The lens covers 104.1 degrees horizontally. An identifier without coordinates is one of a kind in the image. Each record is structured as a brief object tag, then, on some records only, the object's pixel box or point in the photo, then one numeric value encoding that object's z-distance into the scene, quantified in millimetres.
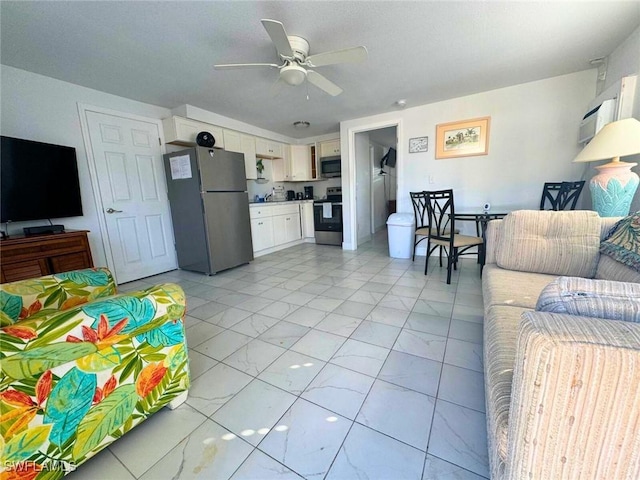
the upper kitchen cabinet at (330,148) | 4961
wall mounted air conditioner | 2268
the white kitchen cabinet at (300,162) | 5293
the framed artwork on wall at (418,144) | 3633
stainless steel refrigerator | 3123
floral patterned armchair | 739
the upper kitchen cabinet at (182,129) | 3275
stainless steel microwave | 4957
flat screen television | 2066
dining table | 2834
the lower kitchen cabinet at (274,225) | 4180
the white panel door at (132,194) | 2887
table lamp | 1682
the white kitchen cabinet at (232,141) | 3876
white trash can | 3652
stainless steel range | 4762
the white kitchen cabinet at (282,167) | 5176
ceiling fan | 1675
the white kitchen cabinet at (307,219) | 5180
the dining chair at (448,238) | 2688
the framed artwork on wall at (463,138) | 3279
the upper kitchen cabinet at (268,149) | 4533
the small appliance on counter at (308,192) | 5605
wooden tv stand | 1954
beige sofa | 463
